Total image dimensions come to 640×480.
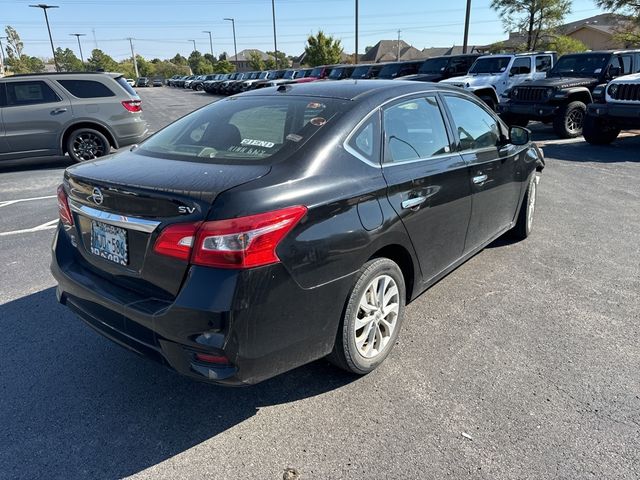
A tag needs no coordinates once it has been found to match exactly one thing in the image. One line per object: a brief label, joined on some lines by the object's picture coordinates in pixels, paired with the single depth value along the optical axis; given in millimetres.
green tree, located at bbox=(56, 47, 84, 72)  102169
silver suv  8992
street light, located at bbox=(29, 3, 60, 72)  47312
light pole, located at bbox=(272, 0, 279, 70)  48606
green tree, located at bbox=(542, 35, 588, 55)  28859
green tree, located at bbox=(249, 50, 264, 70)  80312
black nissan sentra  2131
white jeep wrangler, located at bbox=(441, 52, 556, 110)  14656
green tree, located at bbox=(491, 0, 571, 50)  26938
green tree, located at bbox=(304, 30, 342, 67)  50750
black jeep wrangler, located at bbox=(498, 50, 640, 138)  11836
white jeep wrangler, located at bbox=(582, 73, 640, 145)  9969
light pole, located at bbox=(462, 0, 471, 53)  23453
